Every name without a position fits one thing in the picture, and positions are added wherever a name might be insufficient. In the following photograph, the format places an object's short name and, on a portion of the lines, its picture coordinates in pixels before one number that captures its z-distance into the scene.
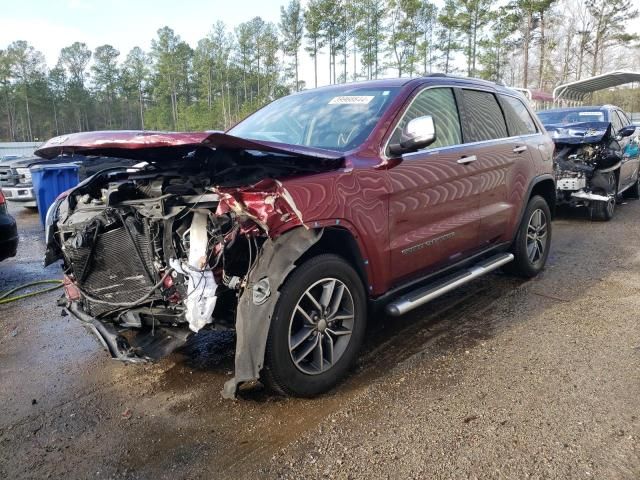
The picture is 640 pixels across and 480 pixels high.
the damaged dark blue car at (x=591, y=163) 7.94
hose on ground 4.98
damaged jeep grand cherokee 2.54
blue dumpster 8.32
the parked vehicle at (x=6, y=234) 4.98
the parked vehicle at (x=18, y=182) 10.40
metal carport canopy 16.06
